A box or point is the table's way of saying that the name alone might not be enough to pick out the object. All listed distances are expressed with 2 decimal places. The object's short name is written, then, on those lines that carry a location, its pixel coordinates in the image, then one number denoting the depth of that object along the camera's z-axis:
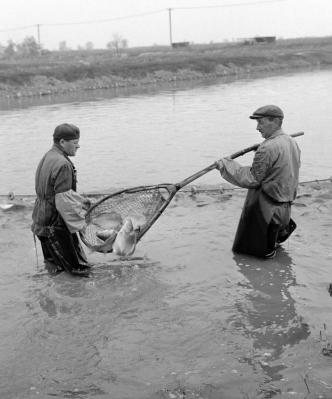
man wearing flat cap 6.12
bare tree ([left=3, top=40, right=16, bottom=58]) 84.99
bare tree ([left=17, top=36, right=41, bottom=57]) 82.61
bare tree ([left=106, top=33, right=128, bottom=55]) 122.28
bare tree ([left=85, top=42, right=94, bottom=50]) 169.50
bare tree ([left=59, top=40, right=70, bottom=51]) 141.38
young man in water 5.80
